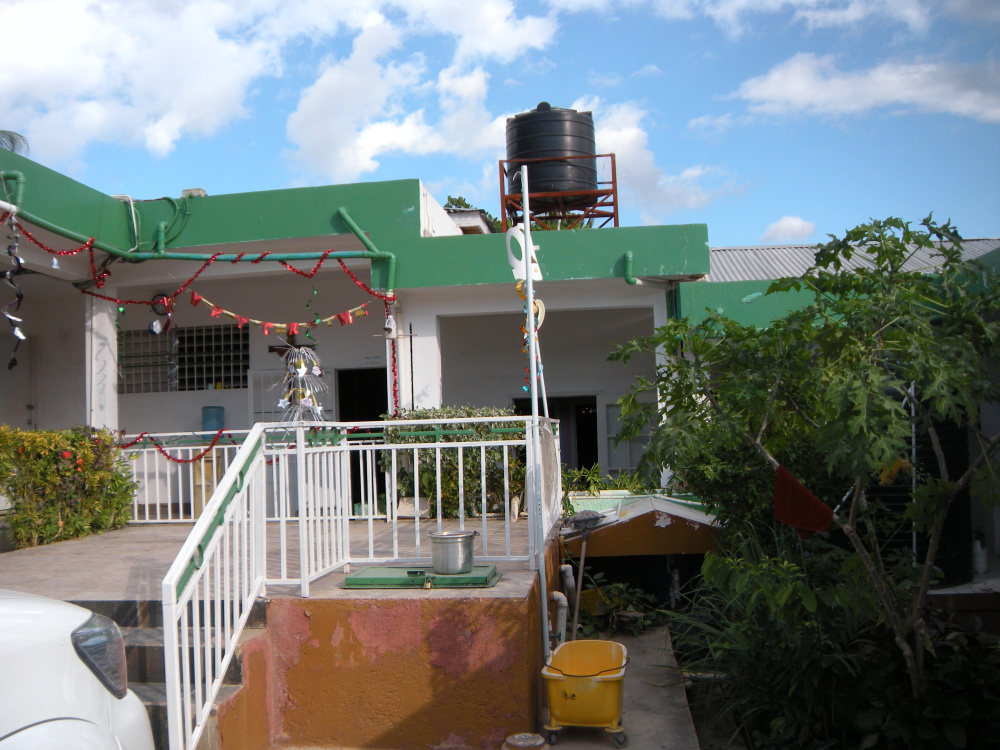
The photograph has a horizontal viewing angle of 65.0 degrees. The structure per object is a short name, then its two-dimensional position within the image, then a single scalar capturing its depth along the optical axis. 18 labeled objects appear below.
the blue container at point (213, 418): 11.79
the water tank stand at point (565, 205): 14.50
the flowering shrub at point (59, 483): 7.25
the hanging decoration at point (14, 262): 7.87
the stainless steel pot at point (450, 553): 4.70
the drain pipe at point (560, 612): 5.07
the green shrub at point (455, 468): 8.45
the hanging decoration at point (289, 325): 9.07
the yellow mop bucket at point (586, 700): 4.20
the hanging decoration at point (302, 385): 9.03
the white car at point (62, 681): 2.30
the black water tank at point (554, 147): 14.34
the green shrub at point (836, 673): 3.73
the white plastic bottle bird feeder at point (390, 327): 9.61
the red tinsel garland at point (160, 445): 8.12
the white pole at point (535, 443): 4.75
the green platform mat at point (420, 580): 4.61
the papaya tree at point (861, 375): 3.12
